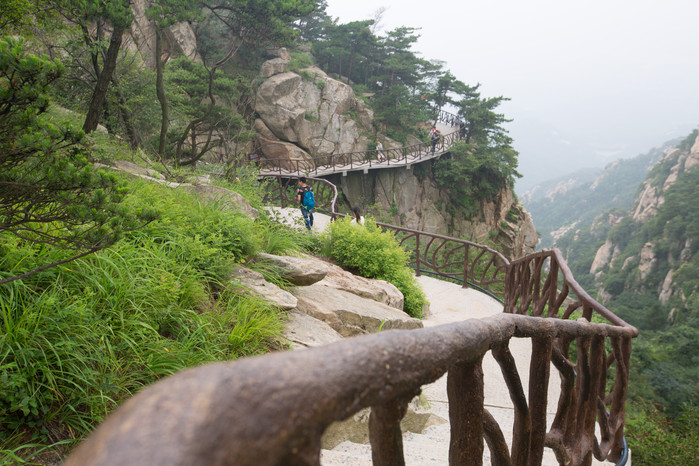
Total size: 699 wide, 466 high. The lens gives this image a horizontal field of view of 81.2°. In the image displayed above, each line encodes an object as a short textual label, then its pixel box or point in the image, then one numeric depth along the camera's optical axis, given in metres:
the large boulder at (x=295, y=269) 4.29
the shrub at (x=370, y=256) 7.21
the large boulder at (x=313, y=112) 24.36
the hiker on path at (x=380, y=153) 25.66
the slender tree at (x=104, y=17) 5.37
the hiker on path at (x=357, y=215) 9.18
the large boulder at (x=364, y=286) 5.61
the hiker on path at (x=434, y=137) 26.78
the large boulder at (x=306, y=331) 3.31
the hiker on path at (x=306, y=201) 9.28
